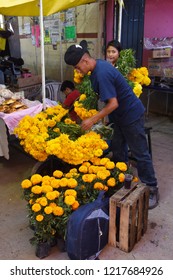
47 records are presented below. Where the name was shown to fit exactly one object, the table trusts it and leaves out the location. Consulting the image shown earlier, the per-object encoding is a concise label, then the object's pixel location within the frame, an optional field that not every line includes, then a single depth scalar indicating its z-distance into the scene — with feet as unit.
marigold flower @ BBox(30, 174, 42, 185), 8.98
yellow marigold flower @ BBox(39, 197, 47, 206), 8.21
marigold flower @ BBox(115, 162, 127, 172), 9.53
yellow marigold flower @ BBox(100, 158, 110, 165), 9.79
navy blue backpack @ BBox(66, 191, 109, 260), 7.90
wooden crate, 8.38
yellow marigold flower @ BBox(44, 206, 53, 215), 8.07
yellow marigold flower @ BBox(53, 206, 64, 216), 8.18
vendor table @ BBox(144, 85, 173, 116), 19.25
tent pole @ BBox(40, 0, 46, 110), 11.84
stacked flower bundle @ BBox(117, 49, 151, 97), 12.00
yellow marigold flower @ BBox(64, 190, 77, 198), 8.49
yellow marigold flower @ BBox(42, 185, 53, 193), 8.55
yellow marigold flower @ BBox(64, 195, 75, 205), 8.24
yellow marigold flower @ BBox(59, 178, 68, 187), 8.78
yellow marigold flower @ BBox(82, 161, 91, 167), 9.62
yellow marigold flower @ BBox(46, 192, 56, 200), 8.26
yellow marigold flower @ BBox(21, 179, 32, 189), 8.85
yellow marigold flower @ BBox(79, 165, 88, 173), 9.32
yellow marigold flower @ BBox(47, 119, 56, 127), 10.80
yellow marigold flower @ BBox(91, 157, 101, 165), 9.75
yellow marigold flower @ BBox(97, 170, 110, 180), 9.05
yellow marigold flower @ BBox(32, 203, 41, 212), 8.11
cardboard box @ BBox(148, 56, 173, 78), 19.40
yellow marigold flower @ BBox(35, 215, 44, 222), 8.09
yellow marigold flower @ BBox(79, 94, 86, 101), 10.91
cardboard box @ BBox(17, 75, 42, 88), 16.81
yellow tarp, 12.40
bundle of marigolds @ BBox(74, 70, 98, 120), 10.65
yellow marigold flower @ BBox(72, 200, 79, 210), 8.39
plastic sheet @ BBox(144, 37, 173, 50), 19.95
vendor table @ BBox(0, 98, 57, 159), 12.78
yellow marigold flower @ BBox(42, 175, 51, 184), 8.92
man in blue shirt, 8.96
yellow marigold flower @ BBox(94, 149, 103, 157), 9.46
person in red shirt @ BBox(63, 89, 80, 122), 12.75
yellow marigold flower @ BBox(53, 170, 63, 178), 9.32
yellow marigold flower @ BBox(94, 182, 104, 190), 8.84
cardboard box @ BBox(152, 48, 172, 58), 19.24
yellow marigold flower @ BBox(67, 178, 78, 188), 8.76
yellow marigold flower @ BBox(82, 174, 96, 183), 8.93
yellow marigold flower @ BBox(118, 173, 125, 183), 9.25
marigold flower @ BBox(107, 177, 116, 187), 9.14
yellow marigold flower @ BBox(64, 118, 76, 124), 11.02
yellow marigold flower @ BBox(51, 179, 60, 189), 8.77
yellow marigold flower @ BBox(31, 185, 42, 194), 8.54
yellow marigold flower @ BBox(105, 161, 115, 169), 9.55
